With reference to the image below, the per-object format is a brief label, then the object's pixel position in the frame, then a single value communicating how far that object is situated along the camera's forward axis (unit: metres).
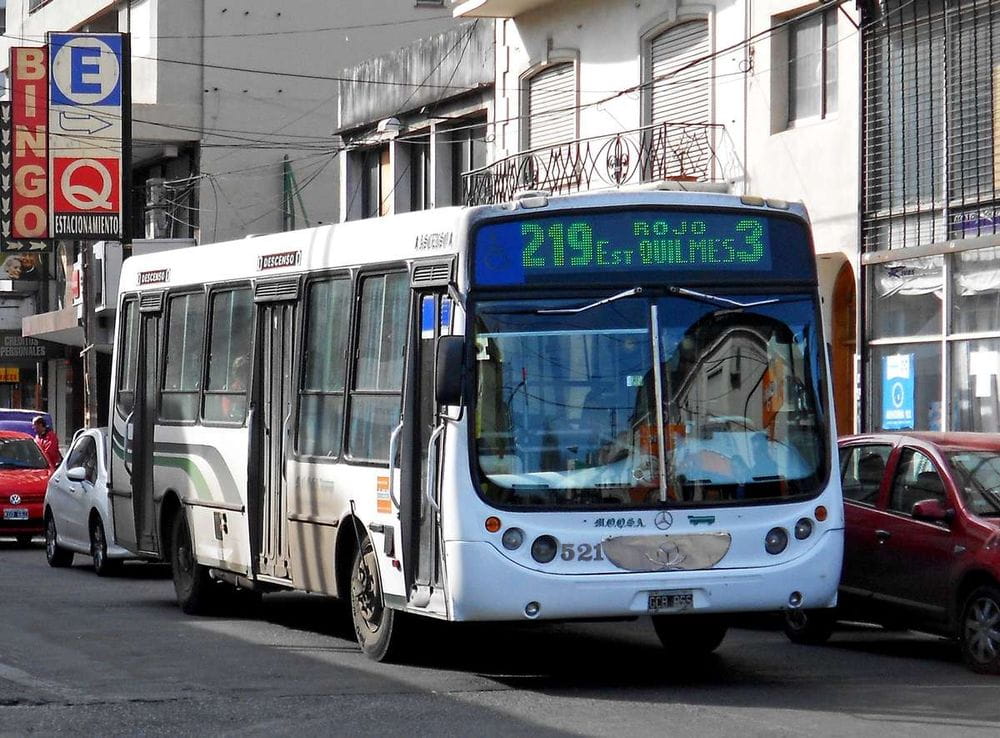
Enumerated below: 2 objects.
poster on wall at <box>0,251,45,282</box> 52.16
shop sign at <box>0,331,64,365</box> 52.91
